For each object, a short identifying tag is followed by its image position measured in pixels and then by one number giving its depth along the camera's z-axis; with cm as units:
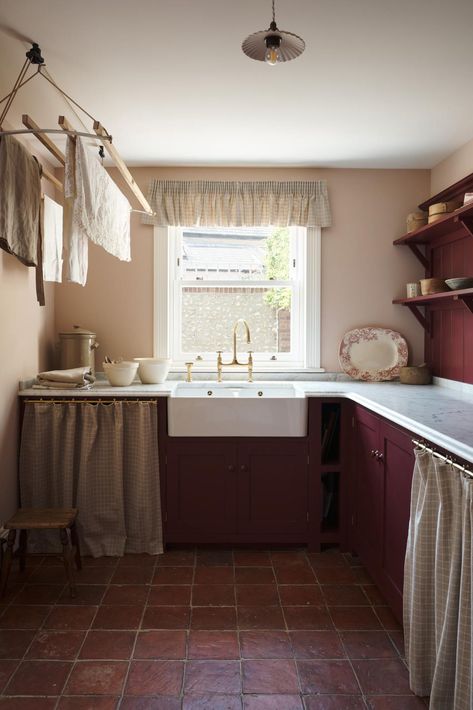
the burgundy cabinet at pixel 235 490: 311
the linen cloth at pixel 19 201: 228
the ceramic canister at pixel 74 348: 347
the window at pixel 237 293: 384
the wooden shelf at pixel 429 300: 279
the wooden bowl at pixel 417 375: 353
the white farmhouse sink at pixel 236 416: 308
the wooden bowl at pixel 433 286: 322
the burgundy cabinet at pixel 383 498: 227
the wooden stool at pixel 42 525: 258
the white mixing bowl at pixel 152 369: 338
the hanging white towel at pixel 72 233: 227
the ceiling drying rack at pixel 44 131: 218
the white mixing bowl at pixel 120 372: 325
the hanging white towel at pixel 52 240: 287
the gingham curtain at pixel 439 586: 158
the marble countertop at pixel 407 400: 189
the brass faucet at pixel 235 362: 361
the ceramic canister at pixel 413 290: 358
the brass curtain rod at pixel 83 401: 307
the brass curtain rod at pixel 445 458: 166
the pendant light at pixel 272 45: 189
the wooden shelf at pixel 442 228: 275
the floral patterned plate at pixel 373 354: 371
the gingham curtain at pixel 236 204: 370
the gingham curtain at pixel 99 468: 306
